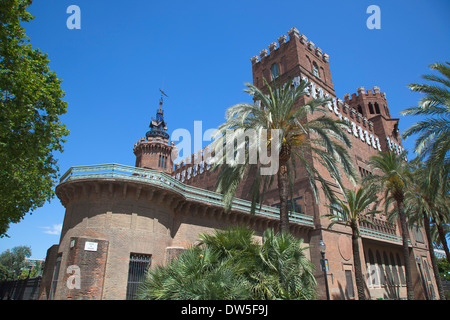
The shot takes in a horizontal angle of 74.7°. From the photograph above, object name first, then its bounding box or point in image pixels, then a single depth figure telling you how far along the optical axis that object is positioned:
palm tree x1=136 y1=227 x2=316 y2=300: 7.86
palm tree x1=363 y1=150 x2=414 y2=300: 20.48
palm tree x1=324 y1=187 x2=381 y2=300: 20.17
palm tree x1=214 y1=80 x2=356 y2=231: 14.32
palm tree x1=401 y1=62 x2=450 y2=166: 12.13
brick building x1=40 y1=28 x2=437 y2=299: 13.74
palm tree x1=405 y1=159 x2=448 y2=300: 22.92
